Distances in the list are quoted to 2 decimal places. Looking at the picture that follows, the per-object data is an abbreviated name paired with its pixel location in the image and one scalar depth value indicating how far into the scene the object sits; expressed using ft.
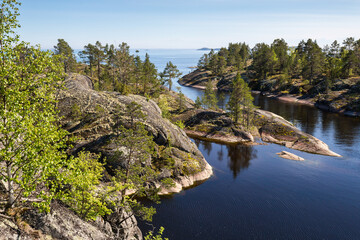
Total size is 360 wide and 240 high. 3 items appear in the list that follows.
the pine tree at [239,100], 265.21
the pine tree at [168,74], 419.95
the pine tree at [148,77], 336.37
